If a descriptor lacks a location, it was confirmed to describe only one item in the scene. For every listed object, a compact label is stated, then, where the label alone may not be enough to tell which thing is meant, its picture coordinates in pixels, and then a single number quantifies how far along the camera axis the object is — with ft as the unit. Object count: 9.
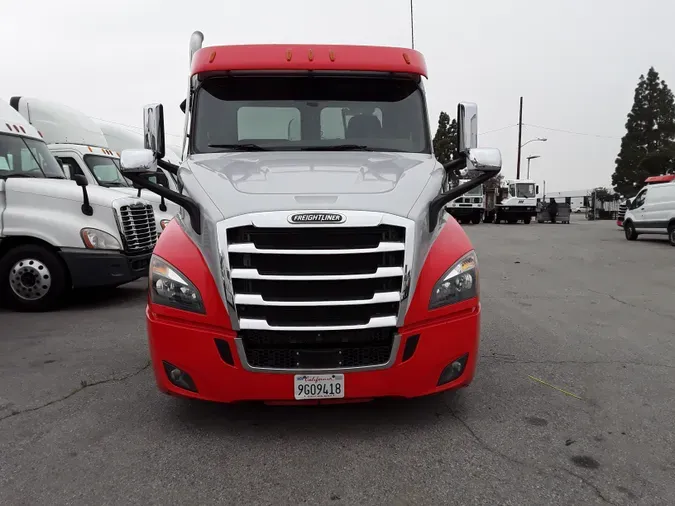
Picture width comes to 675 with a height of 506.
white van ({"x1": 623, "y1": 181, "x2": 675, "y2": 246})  62.03
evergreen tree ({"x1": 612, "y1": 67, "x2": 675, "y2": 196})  207.31
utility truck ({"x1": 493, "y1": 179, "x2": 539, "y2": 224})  118.11
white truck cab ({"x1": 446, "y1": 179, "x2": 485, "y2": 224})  111.75
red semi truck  11.10
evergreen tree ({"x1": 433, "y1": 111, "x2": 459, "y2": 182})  157.17
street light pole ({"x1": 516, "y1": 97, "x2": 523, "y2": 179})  182.48
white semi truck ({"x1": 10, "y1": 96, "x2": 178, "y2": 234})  35.40
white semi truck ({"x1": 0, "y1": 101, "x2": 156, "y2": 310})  25.44
